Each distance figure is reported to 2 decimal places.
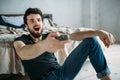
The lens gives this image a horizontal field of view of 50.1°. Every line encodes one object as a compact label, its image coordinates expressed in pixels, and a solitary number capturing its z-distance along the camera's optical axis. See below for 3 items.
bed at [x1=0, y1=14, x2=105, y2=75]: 1.64
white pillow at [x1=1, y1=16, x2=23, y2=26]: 2.68
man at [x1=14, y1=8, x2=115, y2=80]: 0.97
